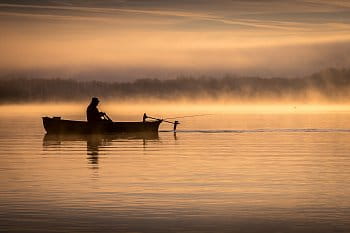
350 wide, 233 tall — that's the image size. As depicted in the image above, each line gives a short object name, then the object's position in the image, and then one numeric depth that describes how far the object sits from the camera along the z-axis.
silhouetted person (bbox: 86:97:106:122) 53.80
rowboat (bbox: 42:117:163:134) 55.94
